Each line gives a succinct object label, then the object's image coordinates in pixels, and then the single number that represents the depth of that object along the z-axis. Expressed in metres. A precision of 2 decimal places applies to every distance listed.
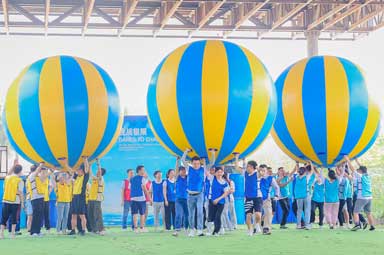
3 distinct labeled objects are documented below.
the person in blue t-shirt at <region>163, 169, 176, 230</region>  12.93
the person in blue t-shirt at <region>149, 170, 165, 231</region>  13.01
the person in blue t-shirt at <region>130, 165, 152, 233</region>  12.77
